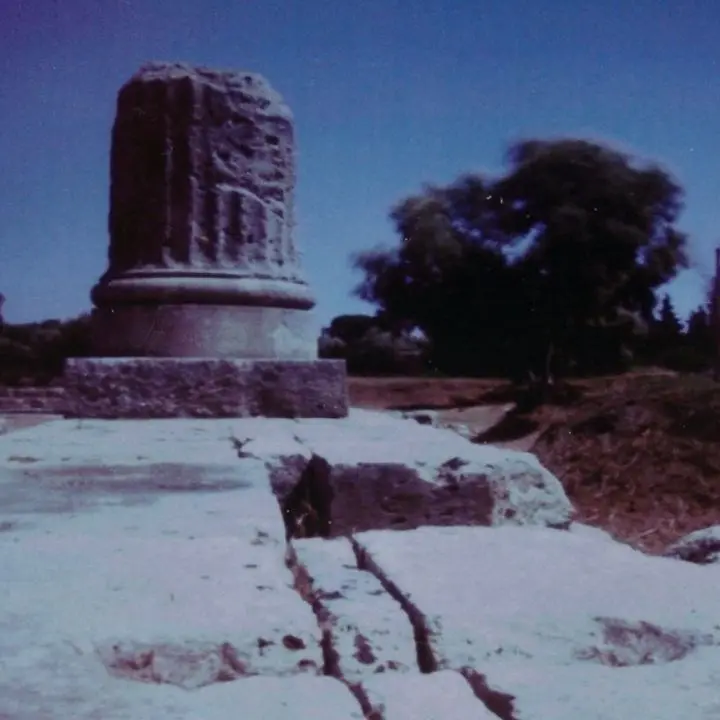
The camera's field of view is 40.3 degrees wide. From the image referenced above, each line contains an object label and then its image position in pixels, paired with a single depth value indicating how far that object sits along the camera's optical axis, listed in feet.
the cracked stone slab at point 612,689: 4.44
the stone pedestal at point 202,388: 16.46
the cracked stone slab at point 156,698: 4.37
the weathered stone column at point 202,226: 18.10
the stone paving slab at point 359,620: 5.31
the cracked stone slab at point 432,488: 10.06
